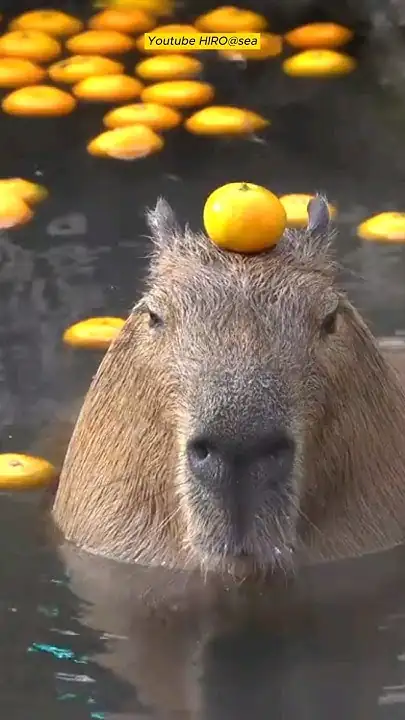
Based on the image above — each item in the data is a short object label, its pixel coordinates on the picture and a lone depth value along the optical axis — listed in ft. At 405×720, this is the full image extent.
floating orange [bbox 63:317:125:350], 36.22
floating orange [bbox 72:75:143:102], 44.47
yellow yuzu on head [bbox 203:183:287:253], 24.95
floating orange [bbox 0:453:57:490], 31.76
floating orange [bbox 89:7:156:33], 47.16
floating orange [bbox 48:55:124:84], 45.32
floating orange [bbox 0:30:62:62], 46.65
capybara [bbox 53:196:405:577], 23.06
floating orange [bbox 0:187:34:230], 40.55
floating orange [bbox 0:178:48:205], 41.68
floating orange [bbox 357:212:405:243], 39.91
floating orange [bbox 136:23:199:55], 45.01
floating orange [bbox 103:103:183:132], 43.52
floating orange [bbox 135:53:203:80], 44.96
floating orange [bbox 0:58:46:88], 45.73
